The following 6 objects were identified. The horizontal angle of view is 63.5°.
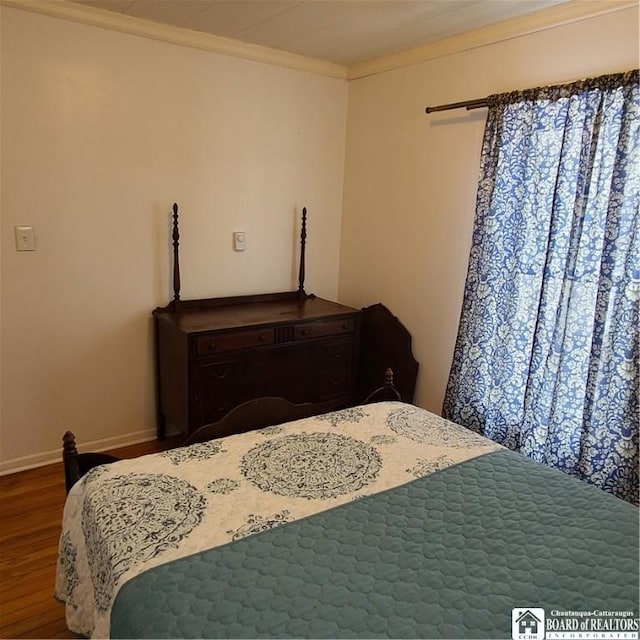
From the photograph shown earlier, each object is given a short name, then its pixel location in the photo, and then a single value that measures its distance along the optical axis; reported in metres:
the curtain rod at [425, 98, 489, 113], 2.56
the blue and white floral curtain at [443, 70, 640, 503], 2.07
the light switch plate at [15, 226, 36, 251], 2.51
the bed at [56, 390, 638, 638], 1.07
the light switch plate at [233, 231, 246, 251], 3.15
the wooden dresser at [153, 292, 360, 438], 2.67
